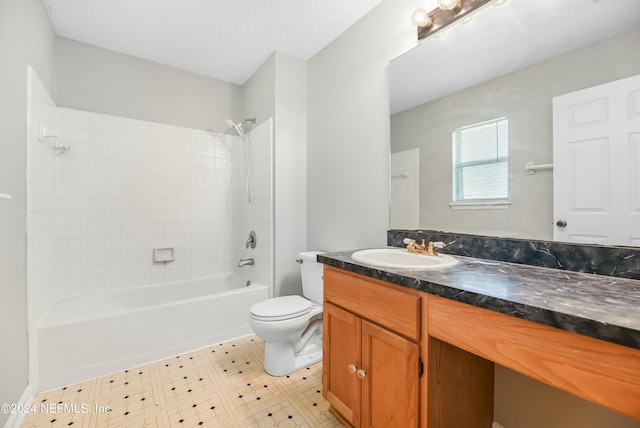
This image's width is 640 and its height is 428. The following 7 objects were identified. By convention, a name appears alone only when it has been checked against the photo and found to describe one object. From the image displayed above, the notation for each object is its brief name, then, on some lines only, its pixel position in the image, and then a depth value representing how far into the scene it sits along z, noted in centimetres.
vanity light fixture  130
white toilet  166
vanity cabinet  93
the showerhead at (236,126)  261
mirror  97
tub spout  252
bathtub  162
